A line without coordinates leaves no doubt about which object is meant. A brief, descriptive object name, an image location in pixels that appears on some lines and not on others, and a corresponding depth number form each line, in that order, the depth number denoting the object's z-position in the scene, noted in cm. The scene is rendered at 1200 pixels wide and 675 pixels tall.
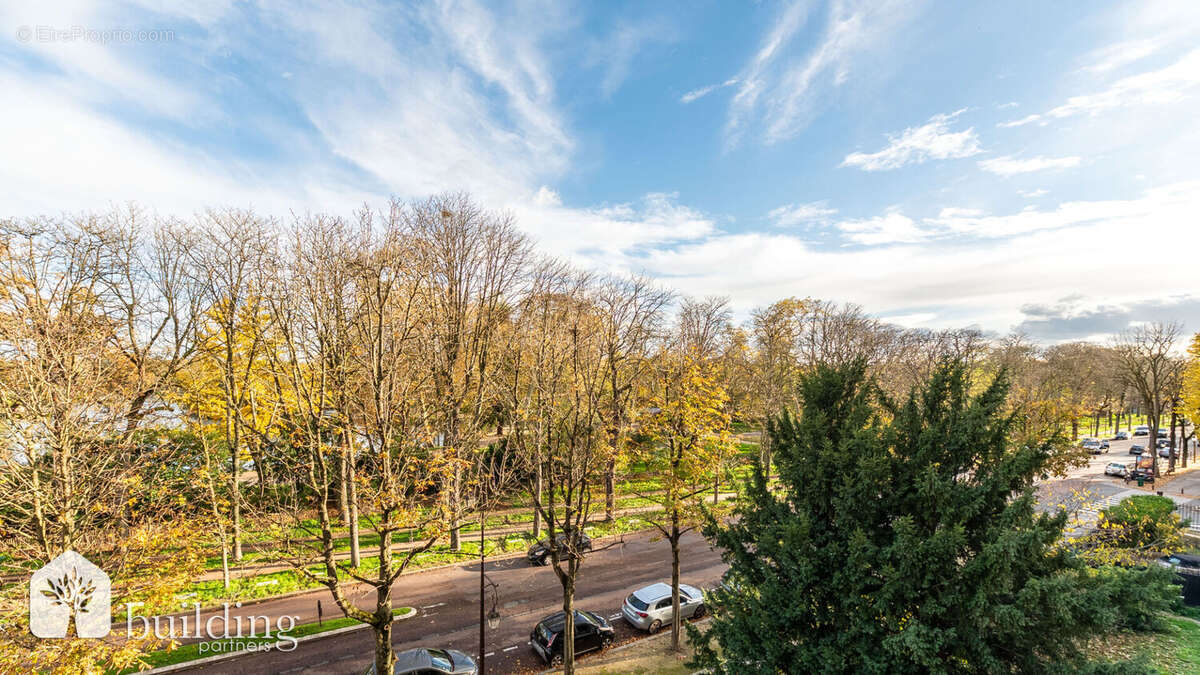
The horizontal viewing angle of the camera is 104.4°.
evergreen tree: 688
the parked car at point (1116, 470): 3864
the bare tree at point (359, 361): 1103
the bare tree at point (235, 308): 1598
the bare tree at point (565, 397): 1320
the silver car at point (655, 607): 1684
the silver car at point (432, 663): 1274
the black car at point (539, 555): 2258
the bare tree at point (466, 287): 2166
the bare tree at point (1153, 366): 3897
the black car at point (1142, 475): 3688
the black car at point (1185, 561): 1786
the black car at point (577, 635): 1462
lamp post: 1223
